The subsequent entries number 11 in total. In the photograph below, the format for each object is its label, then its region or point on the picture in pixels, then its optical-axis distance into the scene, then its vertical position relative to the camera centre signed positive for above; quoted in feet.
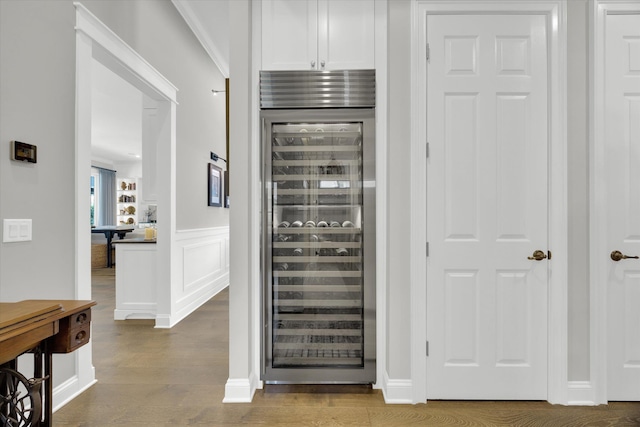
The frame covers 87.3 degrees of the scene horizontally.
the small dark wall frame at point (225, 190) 18.10 +1.18
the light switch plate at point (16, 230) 5.65 -0.32
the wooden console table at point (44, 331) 3.71 -1.47
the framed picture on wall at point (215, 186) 15.92 +1.24
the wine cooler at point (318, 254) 7.24 -0.95
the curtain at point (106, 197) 32.94 +1.41
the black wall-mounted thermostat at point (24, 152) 5.78 +1.06
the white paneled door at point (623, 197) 6.83 +0.28
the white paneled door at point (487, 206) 6.84 +0.10
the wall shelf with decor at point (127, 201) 35.19 +1.11
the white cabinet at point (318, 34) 7.30 +3.87
